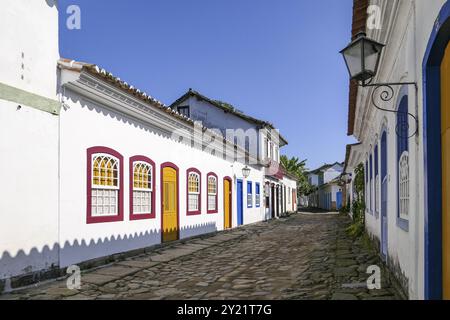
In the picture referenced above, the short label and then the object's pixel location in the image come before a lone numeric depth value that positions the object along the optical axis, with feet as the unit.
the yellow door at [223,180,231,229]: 53.78
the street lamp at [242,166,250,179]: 59.84
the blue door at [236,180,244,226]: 60.75
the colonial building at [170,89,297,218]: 73.72
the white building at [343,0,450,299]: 10.63
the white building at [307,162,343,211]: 132.05
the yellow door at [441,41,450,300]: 10.25
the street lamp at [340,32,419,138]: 14.75
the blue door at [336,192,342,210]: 130.72
